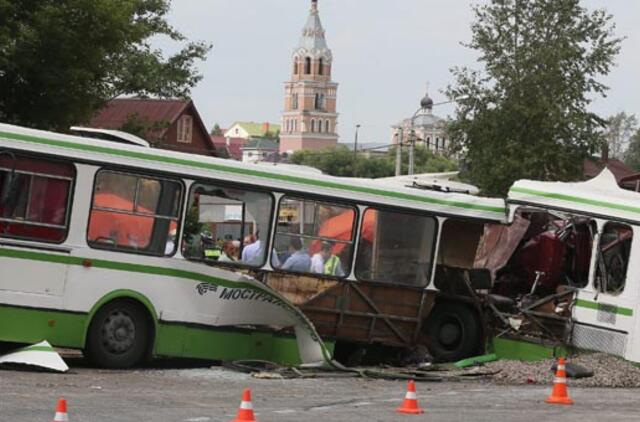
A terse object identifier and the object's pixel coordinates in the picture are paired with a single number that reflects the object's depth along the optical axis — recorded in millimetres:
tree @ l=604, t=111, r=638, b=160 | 140375
